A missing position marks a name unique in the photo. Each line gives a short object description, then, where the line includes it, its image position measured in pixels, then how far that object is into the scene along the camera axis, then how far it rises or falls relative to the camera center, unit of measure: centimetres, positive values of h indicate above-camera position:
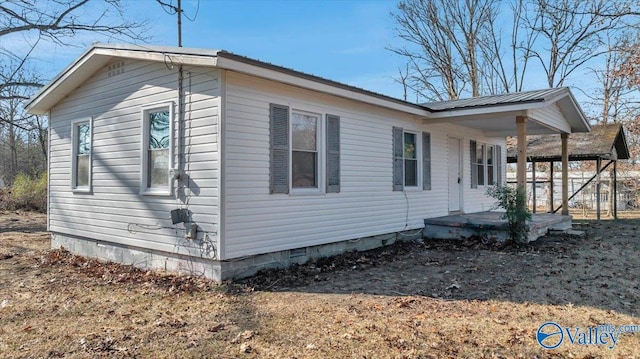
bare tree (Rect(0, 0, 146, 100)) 1352 +549
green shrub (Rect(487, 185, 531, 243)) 855 -54
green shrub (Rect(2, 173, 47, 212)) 1783 -50
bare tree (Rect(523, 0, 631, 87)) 2016 +742
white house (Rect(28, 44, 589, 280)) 578 +47
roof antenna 1121 +471
